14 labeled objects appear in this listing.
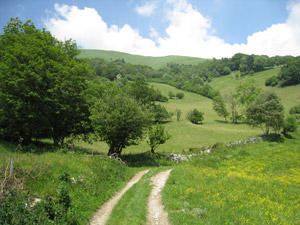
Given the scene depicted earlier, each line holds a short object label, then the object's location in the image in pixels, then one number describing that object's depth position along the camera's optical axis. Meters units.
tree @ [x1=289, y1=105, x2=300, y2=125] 73.43
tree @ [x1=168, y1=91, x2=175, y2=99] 117.79
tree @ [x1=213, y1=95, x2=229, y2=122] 77.56
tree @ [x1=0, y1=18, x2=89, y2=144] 23.92
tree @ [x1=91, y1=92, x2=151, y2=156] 25.09
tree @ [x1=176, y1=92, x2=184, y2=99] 117.38
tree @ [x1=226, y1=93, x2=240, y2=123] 73.62
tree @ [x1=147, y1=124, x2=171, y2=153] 31.86
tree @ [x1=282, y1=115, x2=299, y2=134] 47.36
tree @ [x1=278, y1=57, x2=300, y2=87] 116.12
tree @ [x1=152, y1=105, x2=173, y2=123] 66.81
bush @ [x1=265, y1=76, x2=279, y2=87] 124.68
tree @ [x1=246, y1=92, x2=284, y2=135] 44.75
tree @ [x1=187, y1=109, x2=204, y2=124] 67.88
